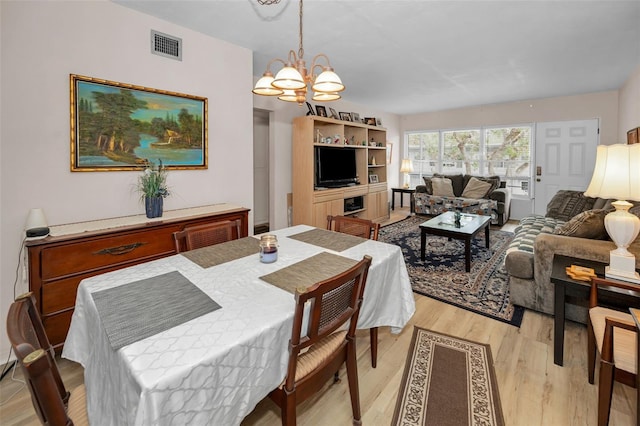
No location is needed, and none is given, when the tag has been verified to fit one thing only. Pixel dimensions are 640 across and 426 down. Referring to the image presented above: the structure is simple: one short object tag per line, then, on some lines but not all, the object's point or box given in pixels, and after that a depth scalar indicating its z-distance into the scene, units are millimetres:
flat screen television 4773
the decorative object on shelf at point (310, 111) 4711
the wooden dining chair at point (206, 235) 2027
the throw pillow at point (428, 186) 6742
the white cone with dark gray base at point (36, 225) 1857
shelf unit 4582
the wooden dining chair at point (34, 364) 684
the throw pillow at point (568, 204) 4281
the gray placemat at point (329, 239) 2025
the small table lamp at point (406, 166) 7402
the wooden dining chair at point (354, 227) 2342
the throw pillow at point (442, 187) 6547
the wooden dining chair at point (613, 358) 1316
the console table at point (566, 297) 1784
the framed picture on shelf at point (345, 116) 5452
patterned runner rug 1545
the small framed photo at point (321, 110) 4949
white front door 5719
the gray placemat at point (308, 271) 1424
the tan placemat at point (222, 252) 1725
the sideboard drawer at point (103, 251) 1883
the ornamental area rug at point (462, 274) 2732
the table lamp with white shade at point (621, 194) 1727
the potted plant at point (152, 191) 2457
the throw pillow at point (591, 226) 2326
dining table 869
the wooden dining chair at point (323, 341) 1112
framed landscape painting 2277
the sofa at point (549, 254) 2209
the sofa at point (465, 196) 5824
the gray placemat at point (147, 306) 1026
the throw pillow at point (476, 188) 6156
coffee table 3486
